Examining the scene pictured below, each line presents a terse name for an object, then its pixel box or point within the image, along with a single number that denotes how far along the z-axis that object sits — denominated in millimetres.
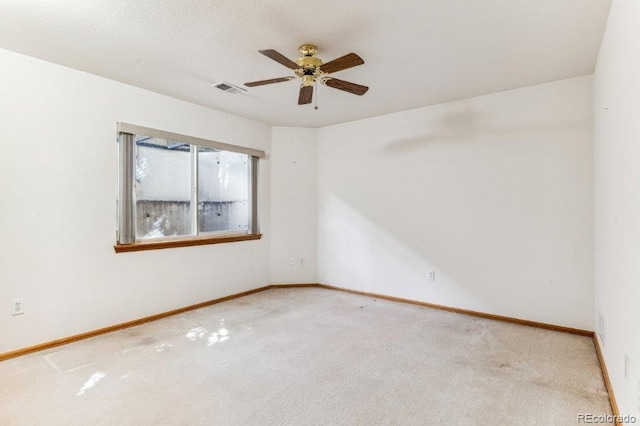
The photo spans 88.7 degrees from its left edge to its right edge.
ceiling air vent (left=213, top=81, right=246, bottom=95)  3260
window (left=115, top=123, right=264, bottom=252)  3359
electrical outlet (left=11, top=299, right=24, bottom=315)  2686
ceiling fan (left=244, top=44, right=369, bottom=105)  2196
